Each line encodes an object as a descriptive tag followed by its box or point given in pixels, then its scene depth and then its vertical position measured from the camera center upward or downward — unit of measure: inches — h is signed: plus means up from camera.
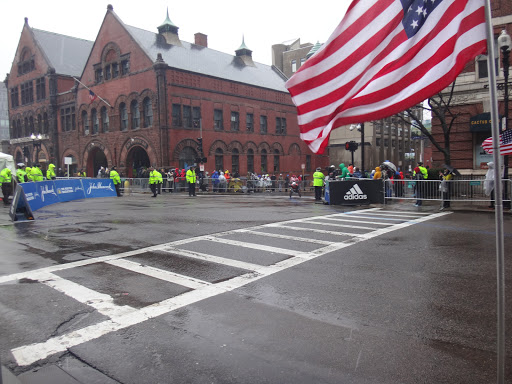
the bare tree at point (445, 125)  804.0 +100.6
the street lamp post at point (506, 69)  522.0 +148.5
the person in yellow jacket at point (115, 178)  968.6 +14.1
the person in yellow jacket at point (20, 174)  860.6 +28.2
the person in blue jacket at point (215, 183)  1266.0 -5.3
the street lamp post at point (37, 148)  1935.8 +190.3
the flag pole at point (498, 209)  108.8 -10.0
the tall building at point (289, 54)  2837.1 +896.1
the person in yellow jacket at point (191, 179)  1028.5 +7.6
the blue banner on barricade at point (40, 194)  618.8 -11.5
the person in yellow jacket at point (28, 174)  927.9 +30.2
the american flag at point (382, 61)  143.6 +44.3
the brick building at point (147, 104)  1518.2 +334.0
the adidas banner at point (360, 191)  711.1 -25.2
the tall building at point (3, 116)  4761.3 +847.5
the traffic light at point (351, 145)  820.7 +64.2
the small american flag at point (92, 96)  1571.1 +346.6
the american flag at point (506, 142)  556.1 +41.9
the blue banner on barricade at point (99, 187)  924.6 -6.0
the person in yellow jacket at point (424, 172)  727.7 +5.2
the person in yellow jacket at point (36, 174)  922.1 +29.1
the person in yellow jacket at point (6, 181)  782.5 +13.0
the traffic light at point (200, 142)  1418.1 +140.3
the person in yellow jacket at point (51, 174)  1083.4 +33.1
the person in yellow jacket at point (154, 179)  992.0 +10.1
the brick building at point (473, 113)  834.2 +126.9
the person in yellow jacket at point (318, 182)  797.9 -7.6
